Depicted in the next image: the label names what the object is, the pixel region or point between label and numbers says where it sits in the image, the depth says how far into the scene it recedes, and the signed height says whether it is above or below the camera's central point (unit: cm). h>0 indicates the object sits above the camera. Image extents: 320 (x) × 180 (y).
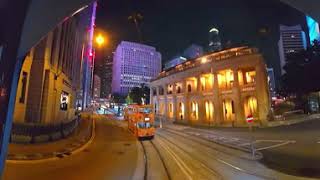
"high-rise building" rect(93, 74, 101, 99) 18175 +2642
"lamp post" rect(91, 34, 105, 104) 2337 +843
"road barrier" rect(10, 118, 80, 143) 1691 -125
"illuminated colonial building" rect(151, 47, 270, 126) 3891 +571
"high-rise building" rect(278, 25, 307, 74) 12825 +4601
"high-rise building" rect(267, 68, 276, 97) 15331 +2846
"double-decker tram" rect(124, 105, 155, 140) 2694 -58
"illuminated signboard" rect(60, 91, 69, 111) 3219 +260
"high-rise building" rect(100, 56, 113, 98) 17389 +3458
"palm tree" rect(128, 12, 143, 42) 2834 +1339
